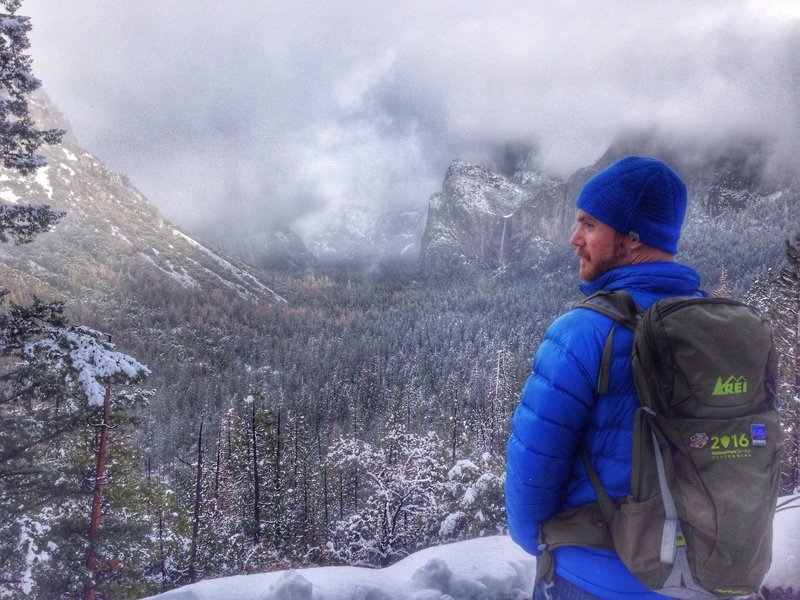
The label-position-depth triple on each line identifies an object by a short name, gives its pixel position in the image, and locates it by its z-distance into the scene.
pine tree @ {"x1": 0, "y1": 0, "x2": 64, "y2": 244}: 5.55
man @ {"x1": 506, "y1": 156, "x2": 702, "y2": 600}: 1.77
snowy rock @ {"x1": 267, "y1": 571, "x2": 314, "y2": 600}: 3.47
